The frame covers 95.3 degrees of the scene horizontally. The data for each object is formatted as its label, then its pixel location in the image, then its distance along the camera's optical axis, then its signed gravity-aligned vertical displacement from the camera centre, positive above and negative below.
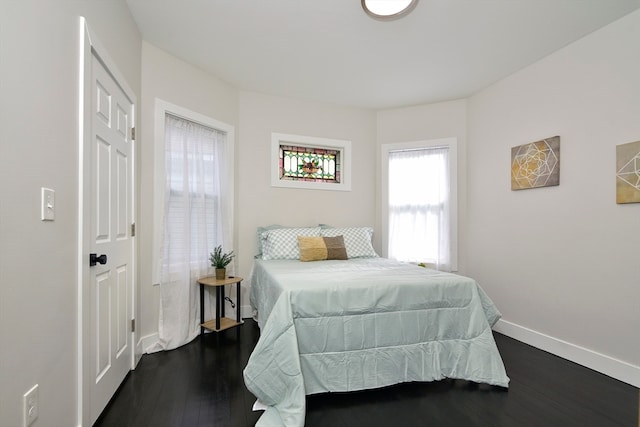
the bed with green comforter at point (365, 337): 1.65 -0.78
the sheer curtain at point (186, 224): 2.60 -0.11
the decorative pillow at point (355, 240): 3.30 -0.31
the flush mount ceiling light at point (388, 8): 1.90 +1.37
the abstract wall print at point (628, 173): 2.05 +0.30
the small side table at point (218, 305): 2.68 -0.90
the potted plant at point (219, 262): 2.81 -0.48
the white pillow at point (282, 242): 3.08 -0.32
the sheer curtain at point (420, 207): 3.66 +0.08
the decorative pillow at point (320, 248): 2.97 -0.37
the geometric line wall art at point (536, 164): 2.59 +0.46
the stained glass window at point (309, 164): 3.68 +0.64
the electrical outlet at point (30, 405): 1.03 -0.70
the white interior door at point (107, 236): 1.54 -0.14
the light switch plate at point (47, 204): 1.14 +0.03
